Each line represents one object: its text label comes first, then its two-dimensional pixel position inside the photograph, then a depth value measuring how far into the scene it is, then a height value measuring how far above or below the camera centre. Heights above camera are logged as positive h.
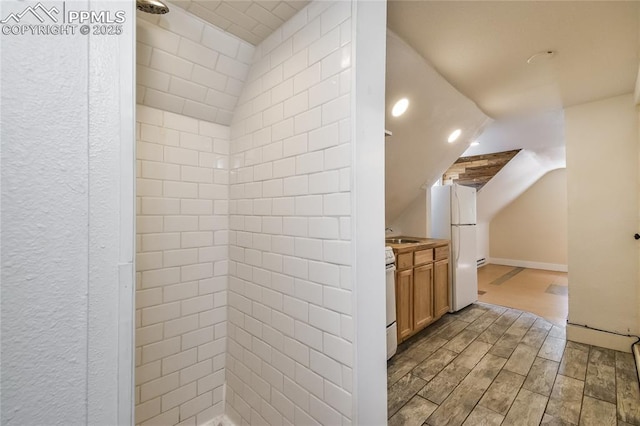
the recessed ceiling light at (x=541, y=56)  1.86 +1.14
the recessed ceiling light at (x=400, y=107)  2.20 +0.91
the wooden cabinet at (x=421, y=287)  2.58 -0.80
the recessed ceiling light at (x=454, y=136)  2.94 +0.88
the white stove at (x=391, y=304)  2.24 -0.78
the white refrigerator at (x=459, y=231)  3.43 -0.23
